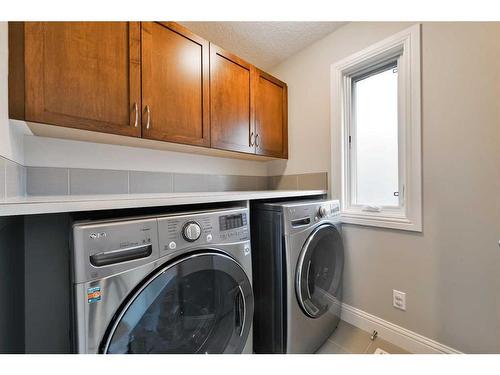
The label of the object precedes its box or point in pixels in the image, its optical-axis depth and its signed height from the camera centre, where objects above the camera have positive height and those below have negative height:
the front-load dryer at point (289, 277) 1.09 -0.51
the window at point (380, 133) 1.29 +0.37
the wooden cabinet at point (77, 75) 0.82 +0.50
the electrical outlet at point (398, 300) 1.34 -0.76
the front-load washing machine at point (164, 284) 0.60 -0.34
